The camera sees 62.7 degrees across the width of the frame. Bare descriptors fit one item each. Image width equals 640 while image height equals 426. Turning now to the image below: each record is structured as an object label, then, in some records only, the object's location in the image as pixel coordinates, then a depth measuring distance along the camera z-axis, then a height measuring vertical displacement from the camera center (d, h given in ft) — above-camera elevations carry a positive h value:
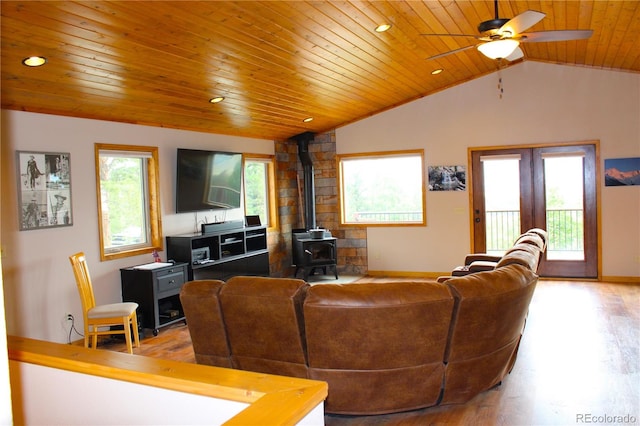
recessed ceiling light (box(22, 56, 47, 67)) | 12.41 +3.63
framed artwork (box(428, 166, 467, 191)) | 26.81 +0.96
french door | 24.91 -0.41
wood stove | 27.30 -2.64
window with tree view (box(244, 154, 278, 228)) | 26.89 +0.79
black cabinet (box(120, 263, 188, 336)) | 17.99 -2.82
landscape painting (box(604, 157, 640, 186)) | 23.94 +0.84
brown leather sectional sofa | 9.79 -2.55
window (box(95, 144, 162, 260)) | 18.40 +0.33
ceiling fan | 12.28 +3.89
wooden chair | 15.34 -2.99
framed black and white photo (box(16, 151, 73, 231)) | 15.20 +0.69
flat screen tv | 21.24 +1.12
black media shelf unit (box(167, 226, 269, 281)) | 20.34 -1.99
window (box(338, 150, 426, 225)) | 28.14 +0.60
